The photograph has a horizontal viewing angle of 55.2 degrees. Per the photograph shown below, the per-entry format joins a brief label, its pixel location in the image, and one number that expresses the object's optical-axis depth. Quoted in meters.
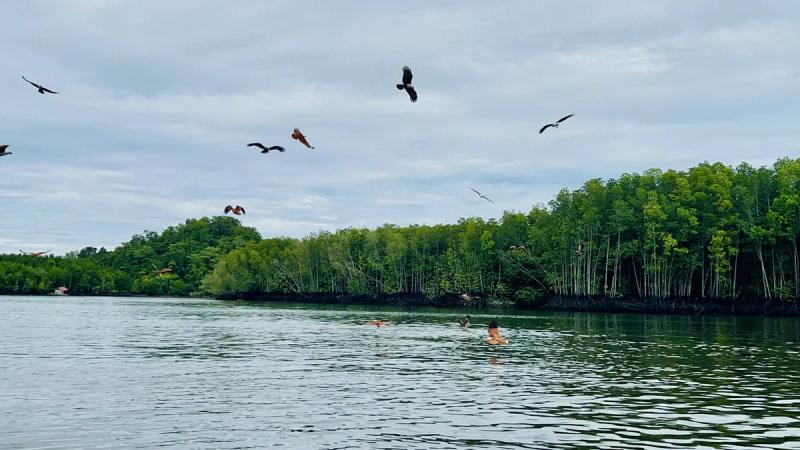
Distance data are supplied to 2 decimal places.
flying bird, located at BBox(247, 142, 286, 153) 25.89
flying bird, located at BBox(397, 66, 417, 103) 21.22
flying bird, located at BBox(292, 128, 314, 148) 22.81
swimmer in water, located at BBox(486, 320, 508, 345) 41.59
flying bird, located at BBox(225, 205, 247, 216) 29.03
